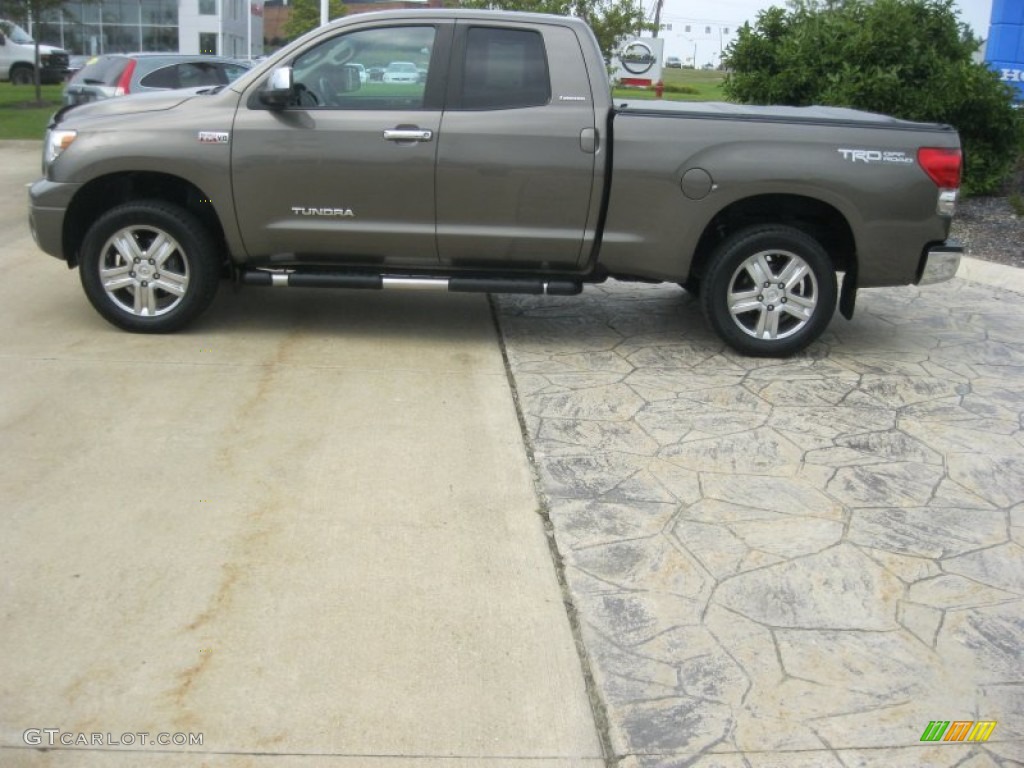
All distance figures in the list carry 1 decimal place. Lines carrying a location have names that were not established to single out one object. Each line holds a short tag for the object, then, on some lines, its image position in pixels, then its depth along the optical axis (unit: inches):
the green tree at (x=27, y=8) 1042.1
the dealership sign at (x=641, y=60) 971.3
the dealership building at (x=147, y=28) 1999.3
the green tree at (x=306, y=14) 2241.6
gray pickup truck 267.9
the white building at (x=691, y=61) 3902.6
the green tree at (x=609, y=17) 989.1
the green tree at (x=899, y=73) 460.8
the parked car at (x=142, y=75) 565.3
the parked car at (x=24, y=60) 1375.5
